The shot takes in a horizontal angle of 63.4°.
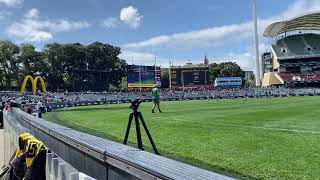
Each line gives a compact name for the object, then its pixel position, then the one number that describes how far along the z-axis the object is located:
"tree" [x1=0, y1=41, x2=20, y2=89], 64.69
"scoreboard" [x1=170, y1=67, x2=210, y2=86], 77.25
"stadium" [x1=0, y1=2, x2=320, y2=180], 3.18
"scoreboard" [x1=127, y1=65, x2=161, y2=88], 56.79
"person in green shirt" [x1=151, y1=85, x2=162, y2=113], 15.43
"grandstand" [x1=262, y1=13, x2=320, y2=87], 78.45
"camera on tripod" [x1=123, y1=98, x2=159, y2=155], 5.54
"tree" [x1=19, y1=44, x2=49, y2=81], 65.37
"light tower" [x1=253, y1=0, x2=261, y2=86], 69.92
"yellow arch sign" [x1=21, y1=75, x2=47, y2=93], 47.27
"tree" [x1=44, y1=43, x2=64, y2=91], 66.53
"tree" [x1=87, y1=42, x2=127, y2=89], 70.20
